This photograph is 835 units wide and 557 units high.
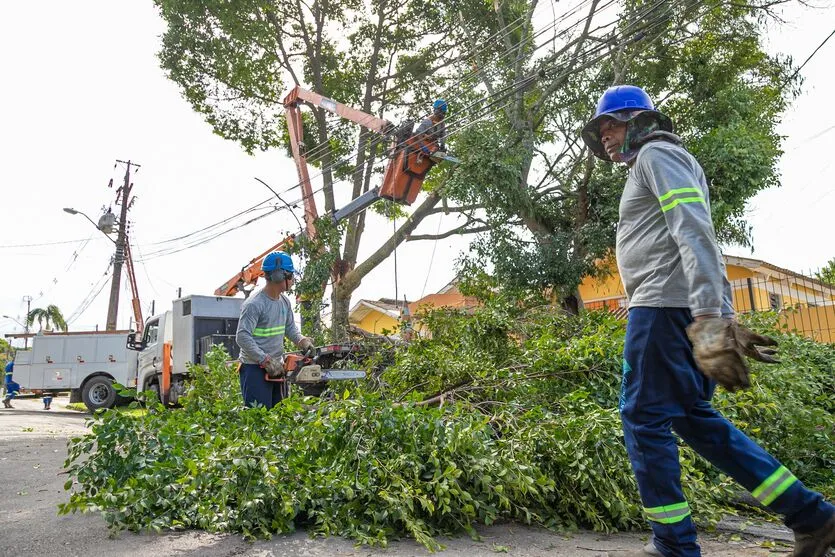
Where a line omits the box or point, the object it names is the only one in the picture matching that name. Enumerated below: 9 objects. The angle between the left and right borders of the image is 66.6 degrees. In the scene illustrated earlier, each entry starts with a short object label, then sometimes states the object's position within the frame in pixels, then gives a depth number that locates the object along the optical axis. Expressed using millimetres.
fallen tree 3152
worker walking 2221
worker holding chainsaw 4977
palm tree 50969
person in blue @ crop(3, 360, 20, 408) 19156
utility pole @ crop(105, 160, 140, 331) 28844
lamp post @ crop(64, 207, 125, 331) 28812
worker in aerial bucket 11547
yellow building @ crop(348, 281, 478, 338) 20547
